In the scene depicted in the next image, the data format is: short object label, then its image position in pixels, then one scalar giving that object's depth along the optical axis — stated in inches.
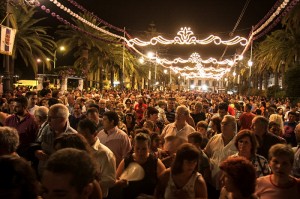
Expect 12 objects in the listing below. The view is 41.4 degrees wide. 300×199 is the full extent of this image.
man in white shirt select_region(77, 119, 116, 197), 171.2
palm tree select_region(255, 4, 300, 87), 1205.6
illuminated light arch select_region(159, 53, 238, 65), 1842.0
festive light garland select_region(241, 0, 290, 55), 617.2
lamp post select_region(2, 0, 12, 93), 581.9
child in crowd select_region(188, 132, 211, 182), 216.8
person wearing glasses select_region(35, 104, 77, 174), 208.1
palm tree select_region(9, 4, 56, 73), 1094.4
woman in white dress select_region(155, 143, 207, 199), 161.8
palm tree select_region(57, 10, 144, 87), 1378.0
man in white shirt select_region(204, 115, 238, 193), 227.1
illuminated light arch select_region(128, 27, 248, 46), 995.9
